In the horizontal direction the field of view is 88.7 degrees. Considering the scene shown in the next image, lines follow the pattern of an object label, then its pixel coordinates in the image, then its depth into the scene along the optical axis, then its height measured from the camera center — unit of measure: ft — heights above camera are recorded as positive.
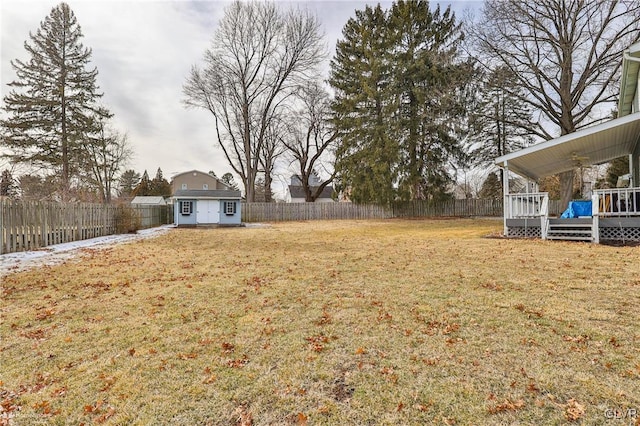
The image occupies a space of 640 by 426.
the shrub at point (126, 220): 49.32 -0.60
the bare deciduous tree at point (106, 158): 77.66 +16.31
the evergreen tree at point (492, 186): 99.50 +7.88
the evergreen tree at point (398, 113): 82.84 +26.05
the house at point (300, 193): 174.73 +11.21
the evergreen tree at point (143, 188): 173.66 +14.85
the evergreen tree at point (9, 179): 67.97 +8.86
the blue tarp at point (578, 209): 33.60 +0.05
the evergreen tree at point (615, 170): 77.25 +9.40
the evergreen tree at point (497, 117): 55.98 +19.12
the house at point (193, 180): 154.51 +16.74
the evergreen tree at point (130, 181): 178.75 +21.27
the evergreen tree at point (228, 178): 223.92 +25.39
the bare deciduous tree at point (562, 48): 49.49 +26.23
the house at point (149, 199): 151.72 +7.92
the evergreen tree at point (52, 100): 67.67 +24.67
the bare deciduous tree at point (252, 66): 84.07 +40.15
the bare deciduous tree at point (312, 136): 100.42 +25.01
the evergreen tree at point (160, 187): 176.54 +15.56
